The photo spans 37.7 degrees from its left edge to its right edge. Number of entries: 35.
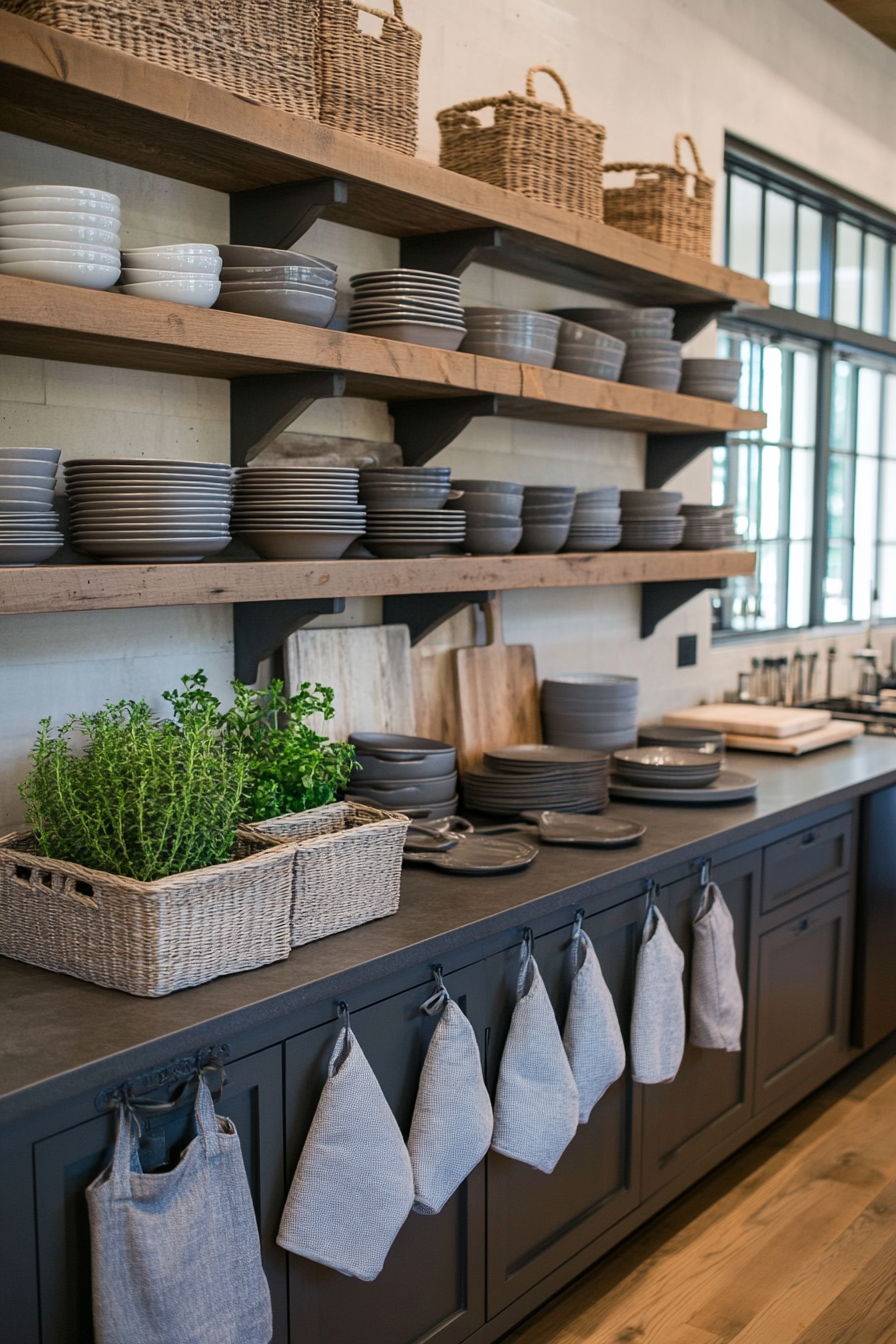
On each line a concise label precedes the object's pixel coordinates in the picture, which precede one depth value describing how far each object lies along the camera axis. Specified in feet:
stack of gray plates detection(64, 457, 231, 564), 6.46
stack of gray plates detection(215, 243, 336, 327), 7.00
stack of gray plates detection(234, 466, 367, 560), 7.31
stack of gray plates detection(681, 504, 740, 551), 11.39
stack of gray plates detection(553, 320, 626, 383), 9.62
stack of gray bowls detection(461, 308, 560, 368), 8.80
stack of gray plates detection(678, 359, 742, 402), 11.16
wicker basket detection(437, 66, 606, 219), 8.84
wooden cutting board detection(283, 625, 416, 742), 8.56
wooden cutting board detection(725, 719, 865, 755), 11.89
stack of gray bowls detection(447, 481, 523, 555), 8.83
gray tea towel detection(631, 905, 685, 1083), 8.05
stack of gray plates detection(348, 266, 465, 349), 8.02
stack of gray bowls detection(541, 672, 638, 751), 10.56
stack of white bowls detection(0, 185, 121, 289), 5.96
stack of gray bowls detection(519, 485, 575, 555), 9.48
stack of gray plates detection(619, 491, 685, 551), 10.73
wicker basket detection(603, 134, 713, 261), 10.56
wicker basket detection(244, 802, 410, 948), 6.24
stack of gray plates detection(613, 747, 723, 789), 9.75
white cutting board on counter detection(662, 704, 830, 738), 12.12
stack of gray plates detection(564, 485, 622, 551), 10.03
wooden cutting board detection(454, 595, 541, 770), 9.86
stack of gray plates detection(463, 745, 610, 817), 9.05
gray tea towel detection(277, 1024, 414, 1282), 5.80
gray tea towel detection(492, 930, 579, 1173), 7.00
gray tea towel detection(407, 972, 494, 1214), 6.38
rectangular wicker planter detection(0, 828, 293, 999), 5.46
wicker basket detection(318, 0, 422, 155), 7.46
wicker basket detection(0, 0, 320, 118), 6.10
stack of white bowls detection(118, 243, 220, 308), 6.47
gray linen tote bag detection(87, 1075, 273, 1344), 4.95
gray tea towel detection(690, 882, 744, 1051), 8.71
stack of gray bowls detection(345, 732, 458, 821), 8.43
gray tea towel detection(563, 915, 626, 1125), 7.49
